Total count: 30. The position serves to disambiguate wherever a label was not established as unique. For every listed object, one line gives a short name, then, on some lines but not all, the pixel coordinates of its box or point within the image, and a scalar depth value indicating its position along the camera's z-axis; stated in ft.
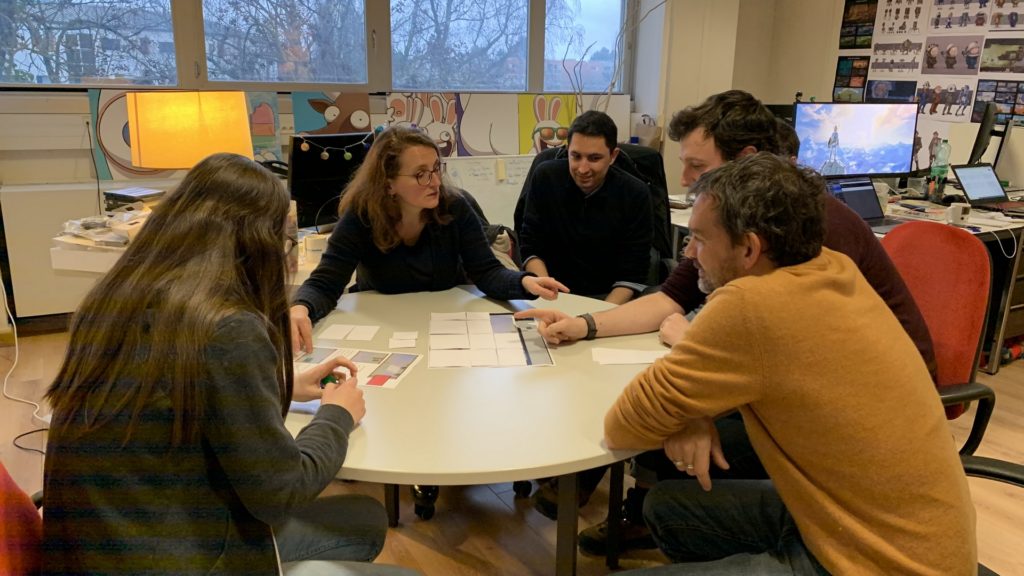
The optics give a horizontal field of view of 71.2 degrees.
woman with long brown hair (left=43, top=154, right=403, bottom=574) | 2.93
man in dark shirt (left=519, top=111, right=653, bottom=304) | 8.92
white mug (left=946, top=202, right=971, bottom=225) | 10.56
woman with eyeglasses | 6.69
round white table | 3.87
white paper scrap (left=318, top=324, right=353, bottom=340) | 5.83
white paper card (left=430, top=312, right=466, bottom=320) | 6.36
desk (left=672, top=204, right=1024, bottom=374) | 10.46
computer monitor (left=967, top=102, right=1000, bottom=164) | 12.29
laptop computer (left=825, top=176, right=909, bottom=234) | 10.77
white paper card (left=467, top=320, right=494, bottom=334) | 5.96
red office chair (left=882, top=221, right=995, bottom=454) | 5.47
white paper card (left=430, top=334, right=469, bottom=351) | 5.58
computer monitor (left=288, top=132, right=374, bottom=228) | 8.70
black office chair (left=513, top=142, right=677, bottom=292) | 9.80
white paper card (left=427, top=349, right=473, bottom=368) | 5.23
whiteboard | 14.52
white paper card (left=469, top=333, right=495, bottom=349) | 5.60
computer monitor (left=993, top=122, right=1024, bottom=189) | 12.46
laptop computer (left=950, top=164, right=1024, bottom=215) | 11.56
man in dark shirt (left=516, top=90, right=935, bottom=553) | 5.16
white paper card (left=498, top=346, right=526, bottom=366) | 5.28
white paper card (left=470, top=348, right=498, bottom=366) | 5.27
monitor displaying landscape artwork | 10.93
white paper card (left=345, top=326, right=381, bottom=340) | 5.82
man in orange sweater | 3.50
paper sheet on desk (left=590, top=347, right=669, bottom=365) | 5.33
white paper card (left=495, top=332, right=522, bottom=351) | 5.63
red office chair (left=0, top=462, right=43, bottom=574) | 2.98
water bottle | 12.39
